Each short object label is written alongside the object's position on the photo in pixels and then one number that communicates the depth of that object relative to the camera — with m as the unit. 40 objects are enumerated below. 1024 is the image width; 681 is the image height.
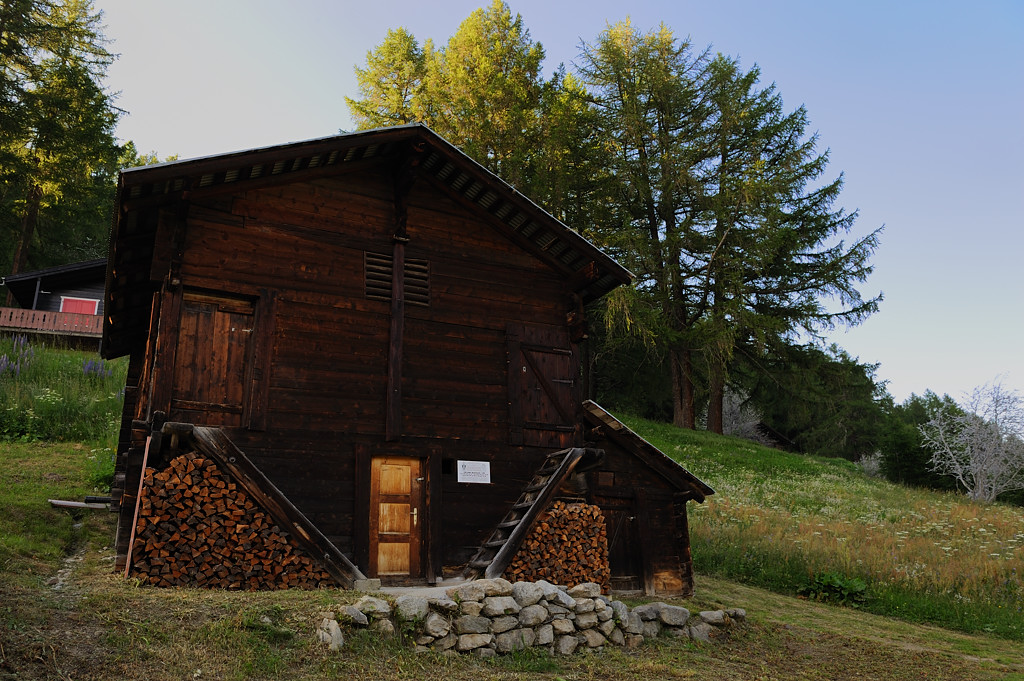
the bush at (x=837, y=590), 16.56
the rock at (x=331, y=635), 8.45
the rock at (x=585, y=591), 10.58
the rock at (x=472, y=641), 9.27
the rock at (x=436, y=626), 9.18
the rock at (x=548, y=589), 10.17
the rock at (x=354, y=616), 8.84
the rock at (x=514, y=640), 9.51
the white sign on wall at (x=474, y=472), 13.26
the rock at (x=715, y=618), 11.67
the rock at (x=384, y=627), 8.97
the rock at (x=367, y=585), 11.18
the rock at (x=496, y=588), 9.88
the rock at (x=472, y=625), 9.38
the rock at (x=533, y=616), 9.85
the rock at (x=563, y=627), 10.04
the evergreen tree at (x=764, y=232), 33.25
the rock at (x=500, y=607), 9.67
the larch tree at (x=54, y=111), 31.44
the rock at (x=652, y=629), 10.96
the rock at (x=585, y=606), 10.35
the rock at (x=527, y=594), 9.98
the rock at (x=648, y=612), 11.15
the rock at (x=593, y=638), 10.21
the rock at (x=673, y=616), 11.21
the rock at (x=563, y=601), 10.23
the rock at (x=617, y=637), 10.54
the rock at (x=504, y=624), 9.60
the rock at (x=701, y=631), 11.31
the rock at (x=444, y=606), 9.45
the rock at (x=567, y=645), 9.88
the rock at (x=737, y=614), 12.12
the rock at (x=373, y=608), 9.03
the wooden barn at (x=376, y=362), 11.61
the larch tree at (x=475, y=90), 31.52
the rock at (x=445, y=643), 9.12
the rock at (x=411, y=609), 9.16
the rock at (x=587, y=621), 10.30
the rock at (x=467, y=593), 9.70
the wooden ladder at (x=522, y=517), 12.37
